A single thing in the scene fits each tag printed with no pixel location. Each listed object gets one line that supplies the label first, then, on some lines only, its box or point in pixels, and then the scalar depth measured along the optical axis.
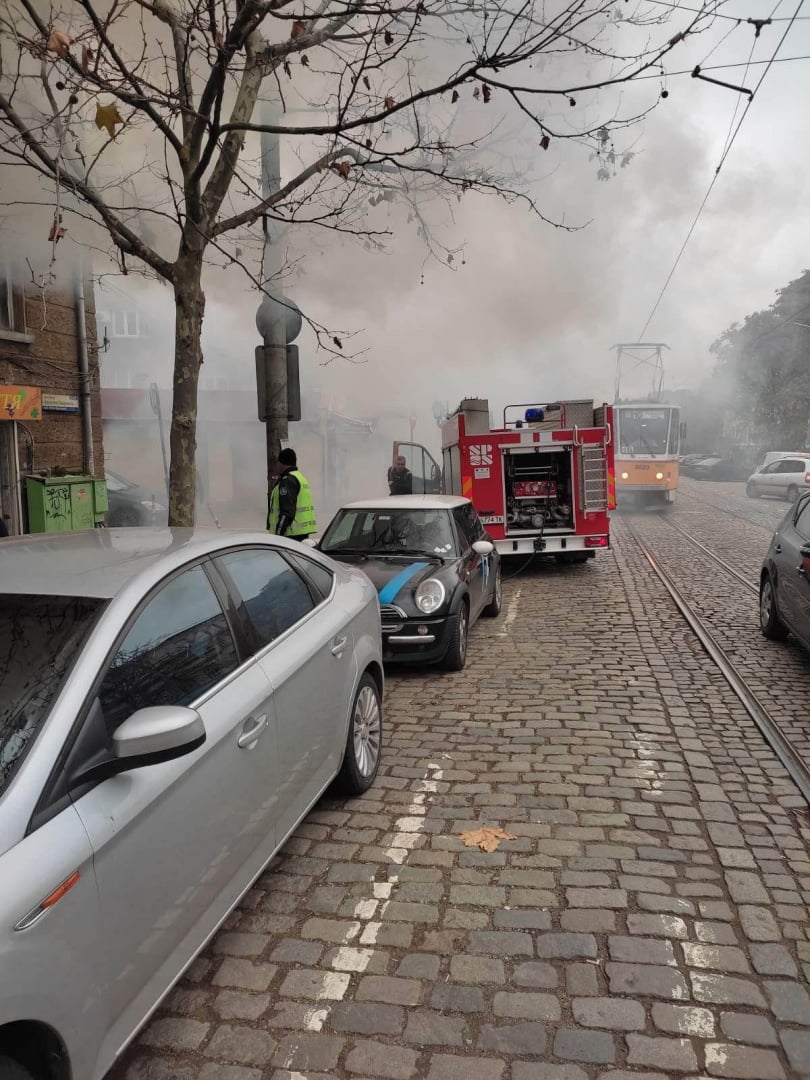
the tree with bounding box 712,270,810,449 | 42.78
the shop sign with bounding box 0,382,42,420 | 9.73
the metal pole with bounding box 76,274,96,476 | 11.21
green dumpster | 9.86
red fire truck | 10.36
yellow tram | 20.28
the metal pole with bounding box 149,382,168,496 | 12.51
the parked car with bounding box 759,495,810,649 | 5.54
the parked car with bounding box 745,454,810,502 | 23.41
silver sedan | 1.61
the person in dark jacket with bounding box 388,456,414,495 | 14.16
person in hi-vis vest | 7.45
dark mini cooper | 5.81
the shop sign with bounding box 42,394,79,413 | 10.71
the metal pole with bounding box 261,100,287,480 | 6.84
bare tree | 4.80
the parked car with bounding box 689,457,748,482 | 41.16
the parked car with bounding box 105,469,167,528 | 13.77
